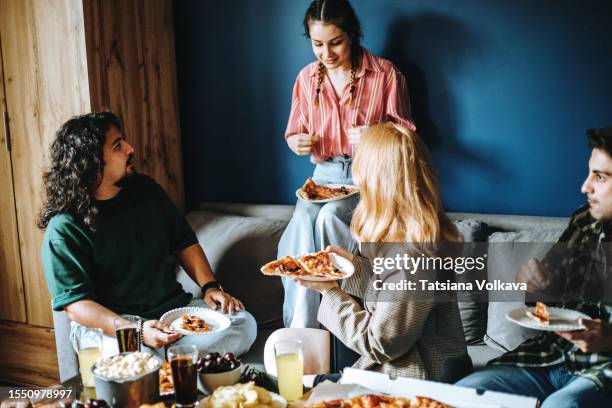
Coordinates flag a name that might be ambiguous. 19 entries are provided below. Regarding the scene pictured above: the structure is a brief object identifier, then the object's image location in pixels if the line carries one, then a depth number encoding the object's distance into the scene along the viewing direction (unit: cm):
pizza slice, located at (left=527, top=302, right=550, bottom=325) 170
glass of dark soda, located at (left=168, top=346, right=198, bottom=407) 138
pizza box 138
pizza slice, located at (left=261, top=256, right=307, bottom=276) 203
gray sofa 237
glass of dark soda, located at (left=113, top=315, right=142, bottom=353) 160
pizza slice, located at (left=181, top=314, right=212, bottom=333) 209
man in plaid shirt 163
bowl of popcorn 139
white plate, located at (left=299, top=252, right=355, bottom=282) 200
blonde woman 162
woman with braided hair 255
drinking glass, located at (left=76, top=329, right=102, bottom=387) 160
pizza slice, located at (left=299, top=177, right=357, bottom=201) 260
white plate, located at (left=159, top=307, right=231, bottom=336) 212
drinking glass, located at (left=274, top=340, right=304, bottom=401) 156
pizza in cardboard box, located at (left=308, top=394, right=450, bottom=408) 136
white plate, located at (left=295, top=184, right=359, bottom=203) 254
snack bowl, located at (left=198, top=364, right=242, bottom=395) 148
